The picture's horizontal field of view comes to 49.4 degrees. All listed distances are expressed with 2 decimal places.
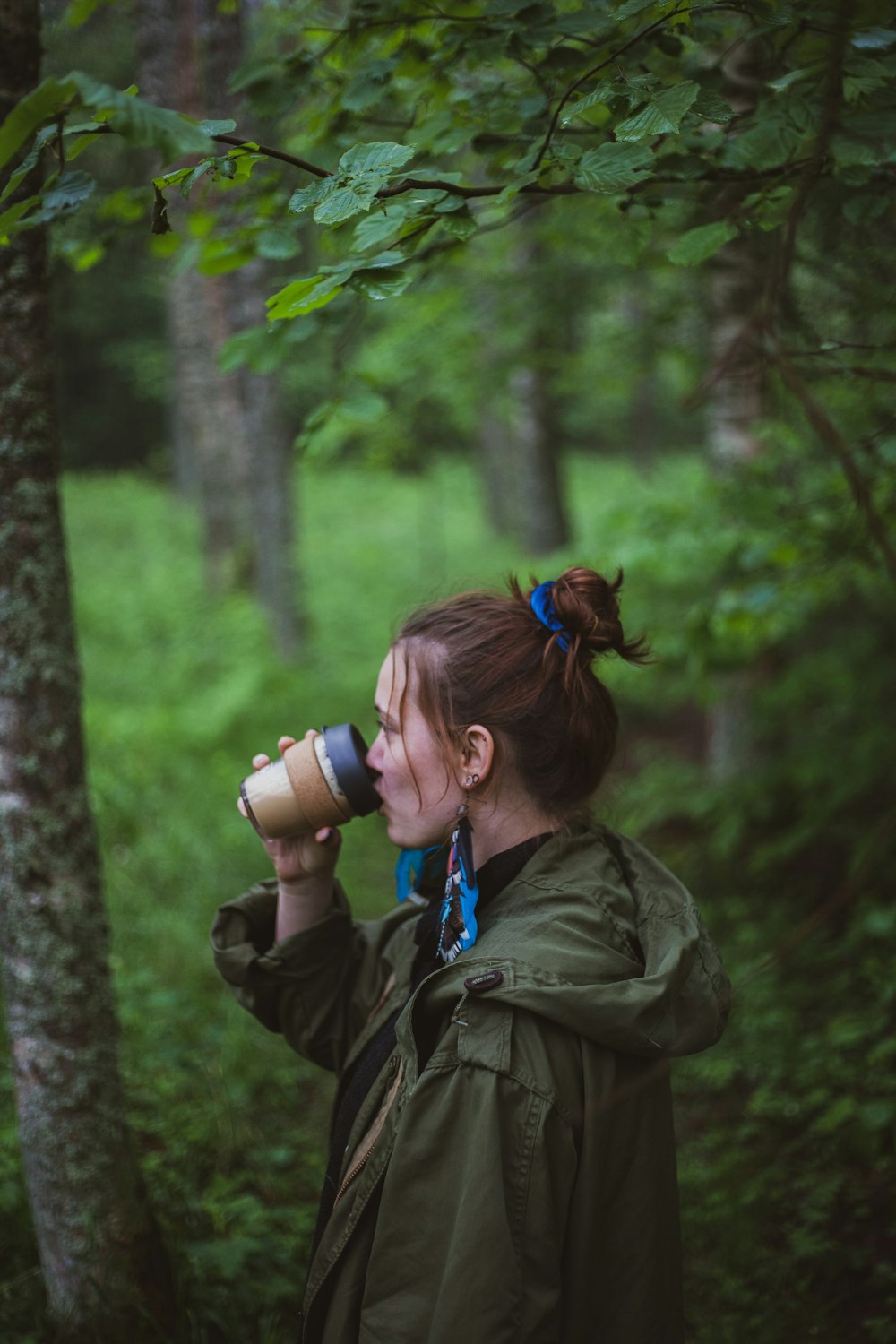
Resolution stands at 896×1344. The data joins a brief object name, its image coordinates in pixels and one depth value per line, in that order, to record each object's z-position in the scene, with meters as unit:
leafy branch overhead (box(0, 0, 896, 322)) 1.57
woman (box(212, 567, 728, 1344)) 1.47
